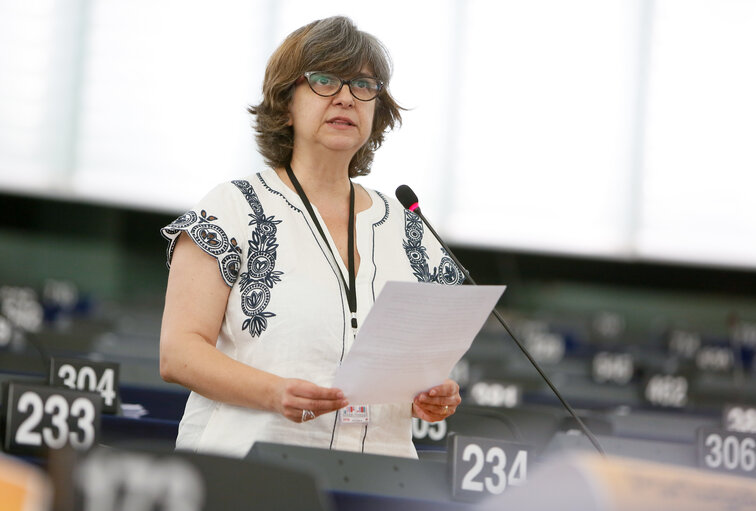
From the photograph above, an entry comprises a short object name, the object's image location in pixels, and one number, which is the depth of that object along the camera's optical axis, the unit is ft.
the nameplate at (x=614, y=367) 36.52
